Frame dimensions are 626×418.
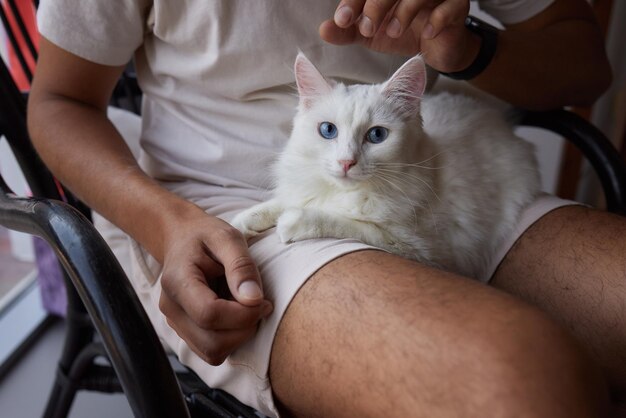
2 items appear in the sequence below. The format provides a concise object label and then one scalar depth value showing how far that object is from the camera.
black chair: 0.52
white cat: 0.80
